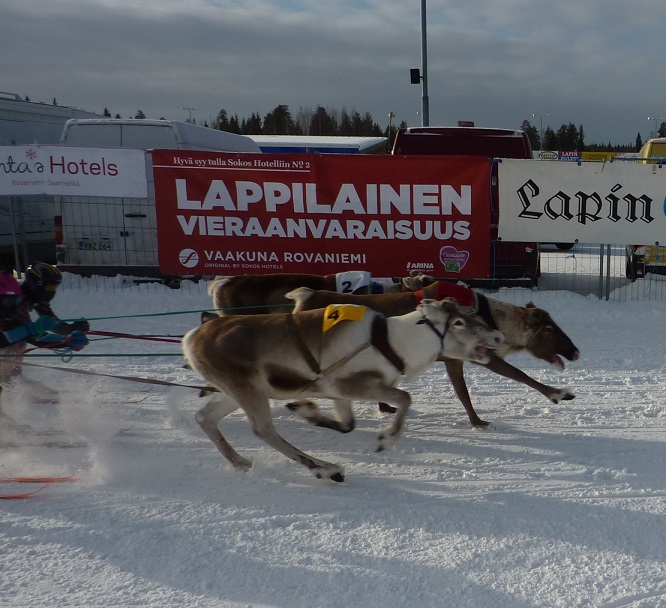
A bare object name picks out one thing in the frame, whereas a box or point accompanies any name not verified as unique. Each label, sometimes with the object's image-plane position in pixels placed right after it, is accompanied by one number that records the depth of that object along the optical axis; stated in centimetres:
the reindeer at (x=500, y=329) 485
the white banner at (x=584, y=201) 900
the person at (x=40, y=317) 482
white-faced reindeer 397
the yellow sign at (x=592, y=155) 2924
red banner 910
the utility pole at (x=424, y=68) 1585
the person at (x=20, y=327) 476
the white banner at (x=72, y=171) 927
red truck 968
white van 1009
